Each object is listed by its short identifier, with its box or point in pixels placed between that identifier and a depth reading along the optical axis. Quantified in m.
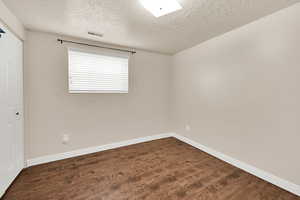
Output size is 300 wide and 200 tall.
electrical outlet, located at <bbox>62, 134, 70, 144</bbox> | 2.36
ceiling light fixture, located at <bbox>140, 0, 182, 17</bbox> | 1.48
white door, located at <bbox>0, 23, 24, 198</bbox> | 1.47
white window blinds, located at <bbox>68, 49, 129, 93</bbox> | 2.41
